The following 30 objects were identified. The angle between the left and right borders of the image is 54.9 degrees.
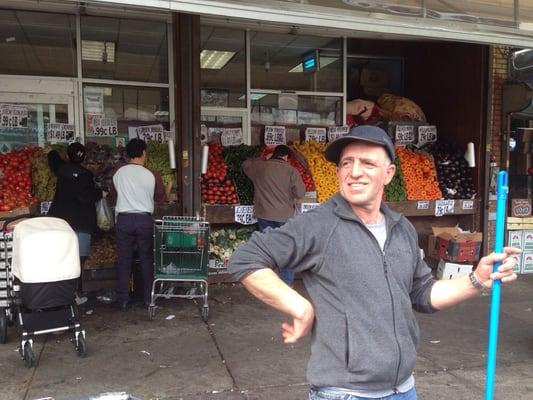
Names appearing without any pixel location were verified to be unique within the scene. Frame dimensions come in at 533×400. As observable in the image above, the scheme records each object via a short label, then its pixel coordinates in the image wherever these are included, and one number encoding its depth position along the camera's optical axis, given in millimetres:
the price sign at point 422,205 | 7820
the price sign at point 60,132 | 7359
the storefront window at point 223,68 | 8500
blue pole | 1923
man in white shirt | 5918
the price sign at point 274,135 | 8508
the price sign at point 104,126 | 7691
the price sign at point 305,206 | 7359
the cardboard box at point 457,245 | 7527
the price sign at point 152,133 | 7852
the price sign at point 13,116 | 7160
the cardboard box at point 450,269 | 7543
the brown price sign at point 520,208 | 8414
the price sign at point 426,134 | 8781
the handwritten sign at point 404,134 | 8680
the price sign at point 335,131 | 8891
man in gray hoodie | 1886
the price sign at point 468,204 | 8057
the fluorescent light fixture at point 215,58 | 8703
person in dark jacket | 5848
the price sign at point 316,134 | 8734
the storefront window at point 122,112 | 7719
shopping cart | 5609
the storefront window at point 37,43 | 7445
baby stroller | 4418
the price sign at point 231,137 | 8258
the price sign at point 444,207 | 7930
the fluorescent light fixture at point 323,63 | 9211
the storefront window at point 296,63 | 8820
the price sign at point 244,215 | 7043
